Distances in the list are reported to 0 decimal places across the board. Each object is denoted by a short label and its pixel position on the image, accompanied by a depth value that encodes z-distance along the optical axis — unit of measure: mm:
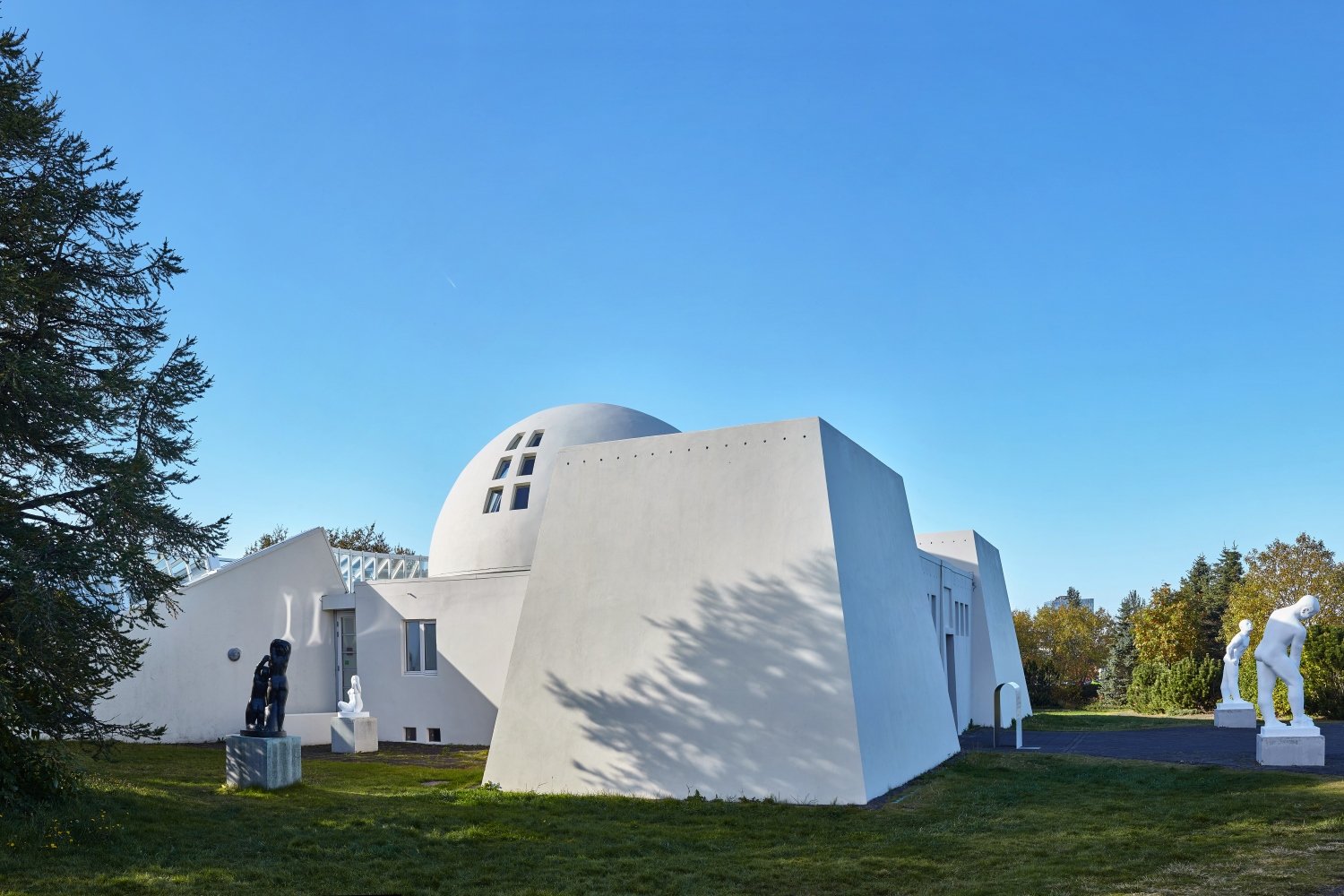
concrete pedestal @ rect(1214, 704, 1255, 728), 21609
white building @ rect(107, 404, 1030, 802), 12703
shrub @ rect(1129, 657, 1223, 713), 29562
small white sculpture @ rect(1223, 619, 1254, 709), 21453
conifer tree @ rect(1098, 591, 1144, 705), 39406
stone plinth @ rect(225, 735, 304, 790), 13070
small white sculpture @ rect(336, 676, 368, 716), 19875
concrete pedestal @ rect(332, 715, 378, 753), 19312
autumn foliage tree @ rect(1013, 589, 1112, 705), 44062
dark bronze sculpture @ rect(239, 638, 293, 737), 13586
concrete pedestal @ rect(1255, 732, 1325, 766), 14492
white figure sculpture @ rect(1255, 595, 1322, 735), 14734
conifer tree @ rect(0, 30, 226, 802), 10141
